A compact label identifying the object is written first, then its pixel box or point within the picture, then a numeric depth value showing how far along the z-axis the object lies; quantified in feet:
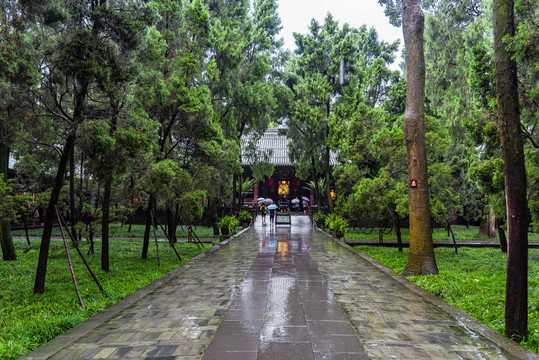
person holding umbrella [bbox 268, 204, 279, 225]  88.63
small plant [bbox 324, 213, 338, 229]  61.96
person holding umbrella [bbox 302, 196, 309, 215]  125.80
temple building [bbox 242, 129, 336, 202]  126.11
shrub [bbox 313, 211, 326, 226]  77.94
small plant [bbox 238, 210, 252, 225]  78.54
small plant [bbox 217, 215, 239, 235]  54.29
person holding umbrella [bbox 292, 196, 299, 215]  121.49
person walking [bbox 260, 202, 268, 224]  92.79
